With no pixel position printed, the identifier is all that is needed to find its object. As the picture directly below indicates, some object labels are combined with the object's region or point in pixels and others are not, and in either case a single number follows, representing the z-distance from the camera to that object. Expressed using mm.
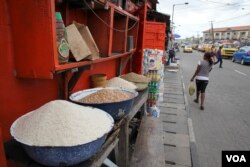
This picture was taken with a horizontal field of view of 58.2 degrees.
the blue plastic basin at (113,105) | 2338
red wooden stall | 1632
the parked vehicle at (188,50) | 45425
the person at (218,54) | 17325
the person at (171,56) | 17953
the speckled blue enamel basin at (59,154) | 1468
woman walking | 6868
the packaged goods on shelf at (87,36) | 2414
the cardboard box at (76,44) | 2145
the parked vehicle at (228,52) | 28703
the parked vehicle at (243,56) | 21292
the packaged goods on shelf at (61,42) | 1826
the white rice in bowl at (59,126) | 1513
